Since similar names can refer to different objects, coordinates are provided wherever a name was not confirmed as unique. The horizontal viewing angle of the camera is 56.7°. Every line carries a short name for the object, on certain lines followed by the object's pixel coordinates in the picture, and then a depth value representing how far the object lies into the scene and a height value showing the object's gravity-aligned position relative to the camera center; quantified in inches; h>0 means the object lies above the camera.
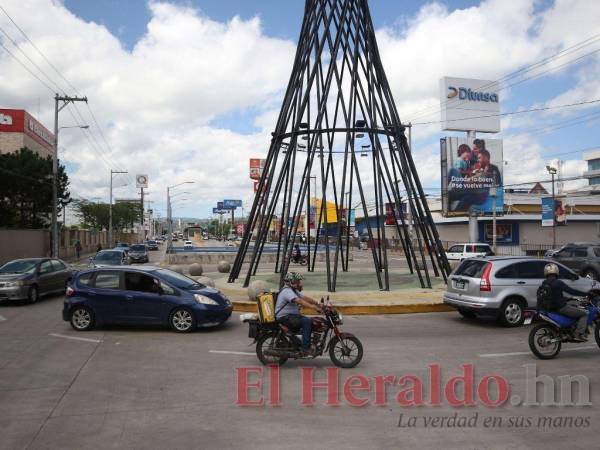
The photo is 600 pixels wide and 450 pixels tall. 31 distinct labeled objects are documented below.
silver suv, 459.5 -41.2
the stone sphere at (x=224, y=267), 1023.6 -55.4
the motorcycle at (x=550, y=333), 330.0 -57.9
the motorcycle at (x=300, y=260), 1271.0 -53.3
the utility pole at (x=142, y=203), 3829.2 +238.6
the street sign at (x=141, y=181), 3907.5 +397.1
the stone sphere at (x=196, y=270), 922.1 -55.0
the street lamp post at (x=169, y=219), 1930.5 +70.3
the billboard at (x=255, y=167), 2541.8 +342.7
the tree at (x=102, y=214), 3361.2 +146.4
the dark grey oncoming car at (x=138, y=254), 1632.6 -49.6
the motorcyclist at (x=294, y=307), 312.3 -40.3
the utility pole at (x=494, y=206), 1668.2 +93.0
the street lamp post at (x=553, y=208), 1640.0 +83.3
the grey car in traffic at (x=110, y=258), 976.4 -37.2
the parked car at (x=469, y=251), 1425.9 -37.6
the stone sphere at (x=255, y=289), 585.0 -54.8
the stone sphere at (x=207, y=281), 629.5 -51.3
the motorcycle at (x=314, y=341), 315.0 -59.9
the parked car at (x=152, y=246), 2879.4 -46.0
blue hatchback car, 441.1 -51.5
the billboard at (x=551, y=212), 1658.5 +73.5
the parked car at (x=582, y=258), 908.6 -36.7
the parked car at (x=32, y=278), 629.9 -49.3
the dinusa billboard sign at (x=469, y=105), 1881.2 +453.3
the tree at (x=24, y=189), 1582.2 +141.4
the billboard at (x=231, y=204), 5083.7 +302.2
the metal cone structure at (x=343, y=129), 675.4 +134.9
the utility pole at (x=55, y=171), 1364.4 +163.9
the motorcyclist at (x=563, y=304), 328.8 -40.3
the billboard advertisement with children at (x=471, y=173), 1898.4 +217.7
